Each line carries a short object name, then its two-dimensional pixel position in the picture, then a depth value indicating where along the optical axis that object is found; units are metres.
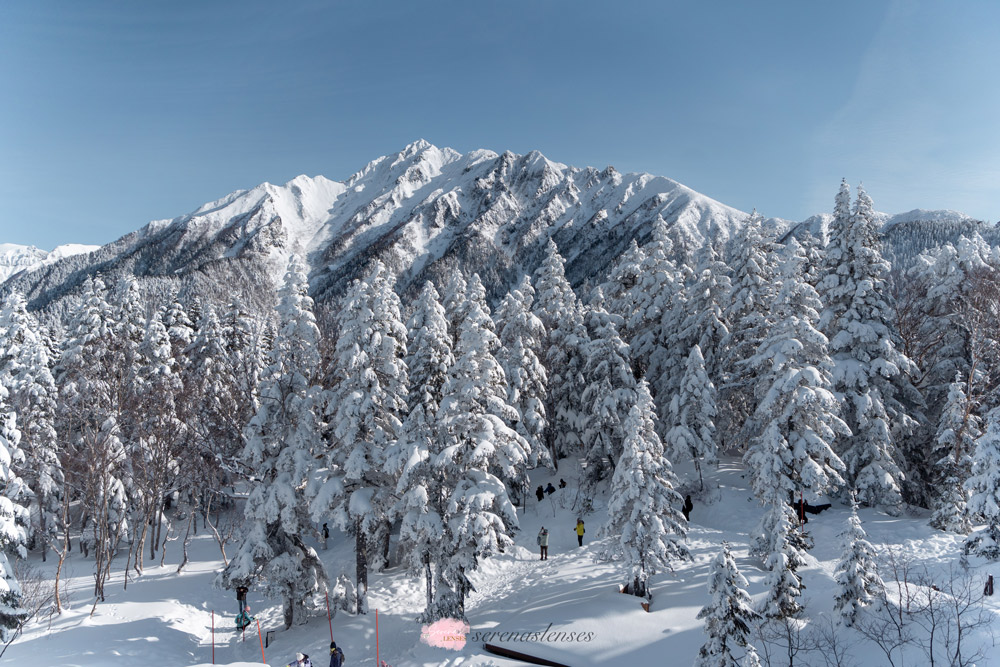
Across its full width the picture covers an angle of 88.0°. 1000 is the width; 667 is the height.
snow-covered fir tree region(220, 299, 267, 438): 33.09
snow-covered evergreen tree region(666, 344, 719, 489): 26.63
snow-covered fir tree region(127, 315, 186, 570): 24.56
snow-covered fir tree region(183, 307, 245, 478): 29.52
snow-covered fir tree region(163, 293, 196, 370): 40.75
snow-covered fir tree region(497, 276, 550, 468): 29.36
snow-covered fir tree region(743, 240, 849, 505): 21.17
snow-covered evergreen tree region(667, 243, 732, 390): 30.42
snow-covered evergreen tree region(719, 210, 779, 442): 28.38
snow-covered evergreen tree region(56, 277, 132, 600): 22.28
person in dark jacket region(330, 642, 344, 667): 15.96
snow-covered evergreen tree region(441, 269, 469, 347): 29.72
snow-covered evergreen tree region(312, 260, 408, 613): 19.44
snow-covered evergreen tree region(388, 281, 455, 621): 18.64
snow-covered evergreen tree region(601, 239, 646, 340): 34.44
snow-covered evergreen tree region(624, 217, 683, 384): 32.38
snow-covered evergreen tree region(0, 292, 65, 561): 26.56
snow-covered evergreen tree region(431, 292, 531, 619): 18.50
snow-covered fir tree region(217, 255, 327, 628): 19.27
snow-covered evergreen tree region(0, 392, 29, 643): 13.08
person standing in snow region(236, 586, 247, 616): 20.14
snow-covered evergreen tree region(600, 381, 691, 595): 18.12
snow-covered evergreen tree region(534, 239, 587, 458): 31.56
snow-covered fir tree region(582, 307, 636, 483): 27.84
